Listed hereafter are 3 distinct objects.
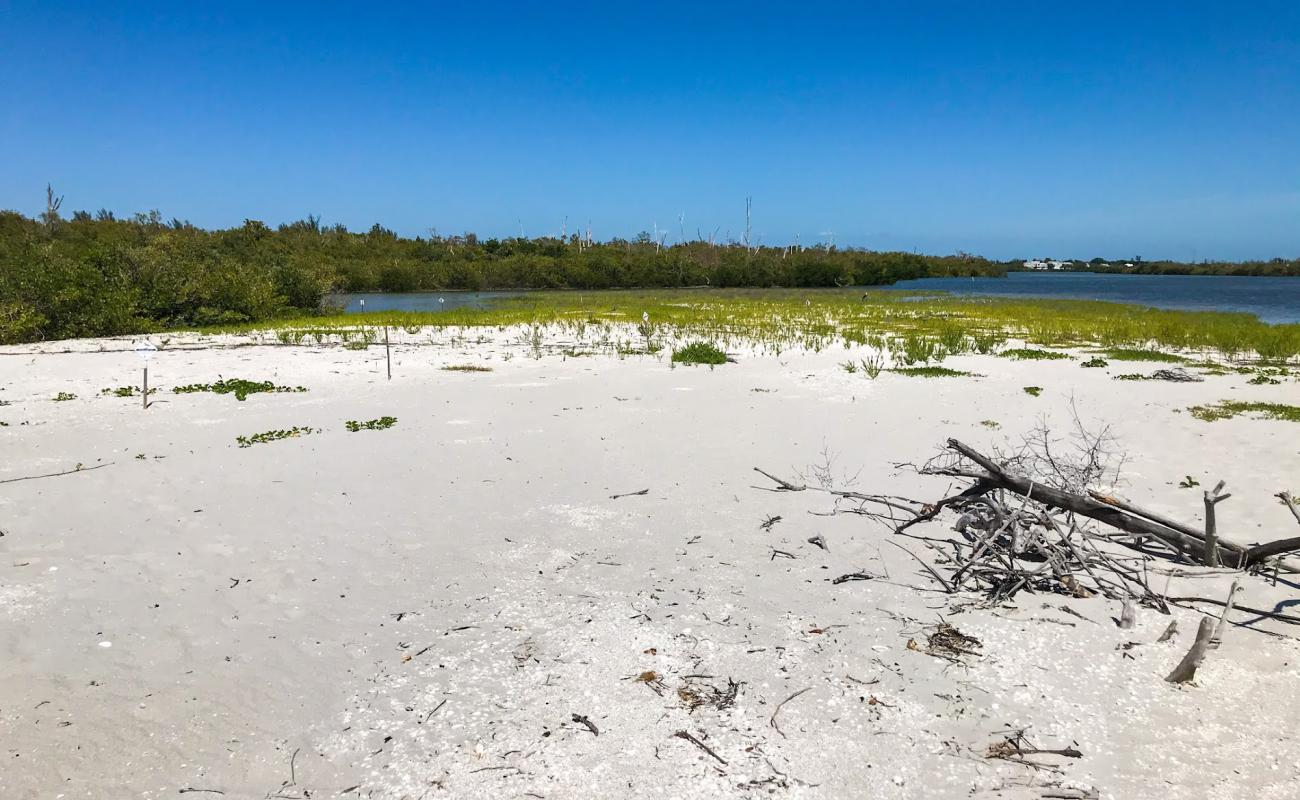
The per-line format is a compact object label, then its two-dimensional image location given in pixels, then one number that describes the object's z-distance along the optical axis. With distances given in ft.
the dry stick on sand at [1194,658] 11.74
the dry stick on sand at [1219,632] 12.85
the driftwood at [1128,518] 15.78
